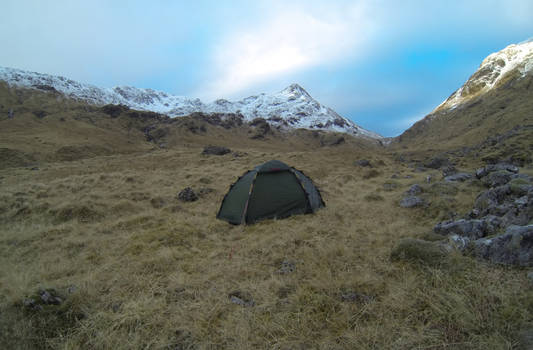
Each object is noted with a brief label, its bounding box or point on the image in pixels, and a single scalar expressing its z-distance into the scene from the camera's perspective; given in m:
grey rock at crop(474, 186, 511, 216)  6.25
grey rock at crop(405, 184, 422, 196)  10.12
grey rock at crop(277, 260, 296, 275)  4.93
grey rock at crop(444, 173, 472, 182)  11.08
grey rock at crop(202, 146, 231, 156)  36.88
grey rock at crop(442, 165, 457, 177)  13.22
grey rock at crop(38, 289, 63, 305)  3.76
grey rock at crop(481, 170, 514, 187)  8.59
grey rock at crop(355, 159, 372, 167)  22.56
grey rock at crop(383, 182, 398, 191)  12.52
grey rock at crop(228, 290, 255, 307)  3.94
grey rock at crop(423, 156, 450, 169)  21.01
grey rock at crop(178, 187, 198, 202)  12.12
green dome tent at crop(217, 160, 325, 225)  8.77
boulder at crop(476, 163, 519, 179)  10.02
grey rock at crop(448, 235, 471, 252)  4.32
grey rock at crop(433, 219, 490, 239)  4.94
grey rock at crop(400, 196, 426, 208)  8.77
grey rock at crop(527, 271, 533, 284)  3.15
